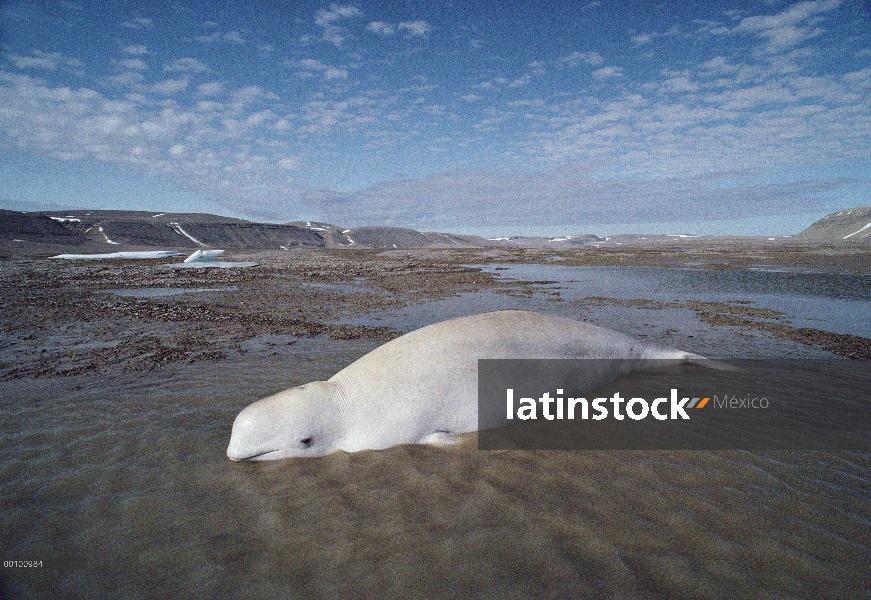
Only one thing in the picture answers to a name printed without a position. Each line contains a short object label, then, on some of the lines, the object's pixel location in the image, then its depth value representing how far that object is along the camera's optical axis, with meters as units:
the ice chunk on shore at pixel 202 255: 32.54
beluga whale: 3.97
